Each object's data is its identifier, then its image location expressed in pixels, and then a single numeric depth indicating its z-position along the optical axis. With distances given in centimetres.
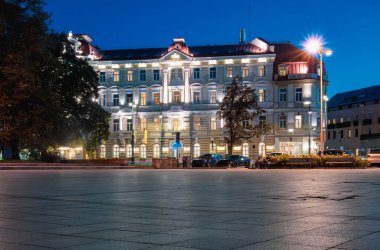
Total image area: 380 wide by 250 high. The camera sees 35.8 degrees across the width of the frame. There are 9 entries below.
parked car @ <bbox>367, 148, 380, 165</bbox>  5231
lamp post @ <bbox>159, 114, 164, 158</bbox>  8844
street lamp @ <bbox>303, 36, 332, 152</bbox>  4225
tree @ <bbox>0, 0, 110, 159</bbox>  4359
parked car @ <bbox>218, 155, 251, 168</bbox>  5962
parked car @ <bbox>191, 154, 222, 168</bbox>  5941
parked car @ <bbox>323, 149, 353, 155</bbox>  5518
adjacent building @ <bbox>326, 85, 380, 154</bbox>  11031
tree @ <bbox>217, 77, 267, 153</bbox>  7125
